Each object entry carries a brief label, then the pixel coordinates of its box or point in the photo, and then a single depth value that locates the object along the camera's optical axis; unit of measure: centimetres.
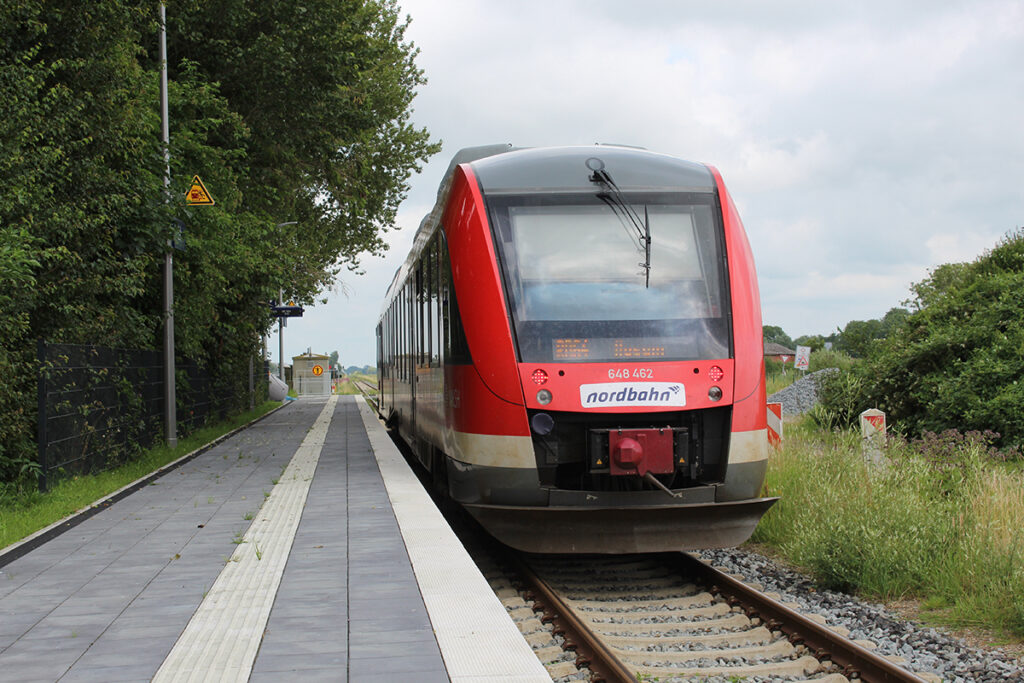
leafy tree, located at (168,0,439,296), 2020
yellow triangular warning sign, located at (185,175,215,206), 1551
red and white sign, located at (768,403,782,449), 1192
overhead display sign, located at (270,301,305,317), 3073
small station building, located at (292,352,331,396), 5353
